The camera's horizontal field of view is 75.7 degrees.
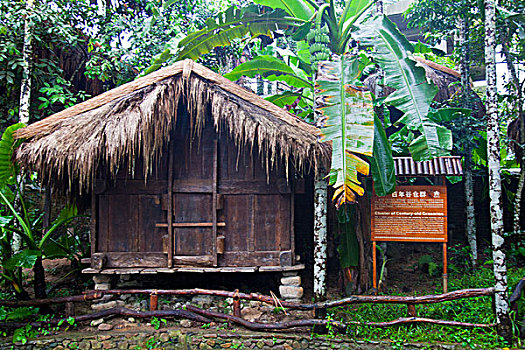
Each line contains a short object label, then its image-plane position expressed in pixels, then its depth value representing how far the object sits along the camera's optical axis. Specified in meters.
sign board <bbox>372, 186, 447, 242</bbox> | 4.89
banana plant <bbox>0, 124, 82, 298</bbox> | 4.39
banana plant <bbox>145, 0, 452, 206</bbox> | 3.80
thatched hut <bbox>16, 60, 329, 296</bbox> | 4.89
